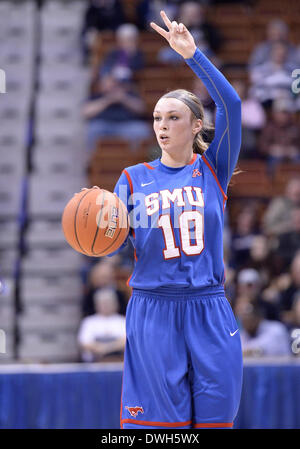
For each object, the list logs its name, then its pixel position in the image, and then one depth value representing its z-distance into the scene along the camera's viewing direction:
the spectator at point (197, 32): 19.28
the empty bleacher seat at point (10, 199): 18.64
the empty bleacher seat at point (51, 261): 17.95
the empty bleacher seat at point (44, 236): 18.20
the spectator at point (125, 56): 18.83
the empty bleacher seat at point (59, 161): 19.73
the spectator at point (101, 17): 20.56
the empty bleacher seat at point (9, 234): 18.14
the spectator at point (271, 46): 18.20
